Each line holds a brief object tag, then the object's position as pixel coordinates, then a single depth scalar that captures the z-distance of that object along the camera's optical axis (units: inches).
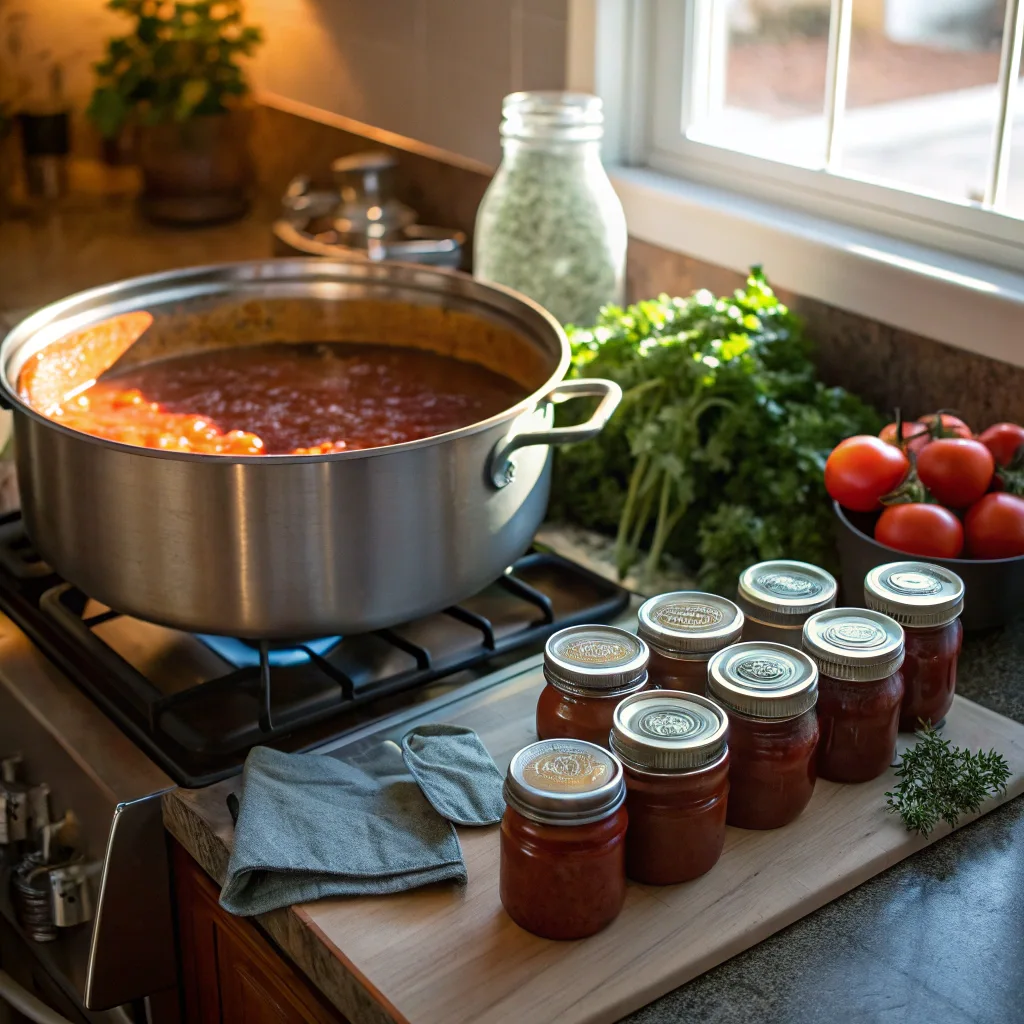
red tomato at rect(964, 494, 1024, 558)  46.1
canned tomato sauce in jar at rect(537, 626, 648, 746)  37.4
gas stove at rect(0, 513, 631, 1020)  42.1
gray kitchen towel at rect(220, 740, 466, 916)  35.8
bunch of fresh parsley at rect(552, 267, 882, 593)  51.2
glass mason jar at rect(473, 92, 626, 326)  61.5
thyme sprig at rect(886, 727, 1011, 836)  38.1
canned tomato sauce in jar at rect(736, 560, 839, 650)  41.3
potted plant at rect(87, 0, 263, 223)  92.0
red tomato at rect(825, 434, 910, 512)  47.5
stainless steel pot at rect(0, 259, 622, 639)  38.9
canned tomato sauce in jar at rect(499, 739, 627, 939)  32.7
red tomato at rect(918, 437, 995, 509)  47.0
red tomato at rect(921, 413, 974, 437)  48.6
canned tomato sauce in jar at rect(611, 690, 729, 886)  34.4
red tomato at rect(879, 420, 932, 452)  49.1
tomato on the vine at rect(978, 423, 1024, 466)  48.5
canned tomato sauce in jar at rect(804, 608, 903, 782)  38.3
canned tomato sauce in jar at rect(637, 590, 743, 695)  39.3
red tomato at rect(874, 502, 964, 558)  46.0
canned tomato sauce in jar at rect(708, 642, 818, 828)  36.3
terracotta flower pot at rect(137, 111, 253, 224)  93.5
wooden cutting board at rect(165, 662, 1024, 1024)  32.7
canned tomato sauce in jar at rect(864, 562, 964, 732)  40.8
